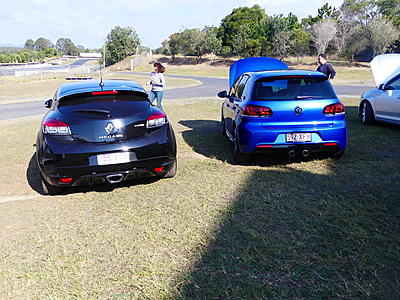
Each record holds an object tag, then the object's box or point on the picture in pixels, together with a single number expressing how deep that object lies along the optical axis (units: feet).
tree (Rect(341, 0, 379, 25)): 204.54
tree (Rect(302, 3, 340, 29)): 211.00
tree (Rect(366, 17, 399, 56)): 153.89
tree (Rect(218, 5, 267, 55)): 208.65
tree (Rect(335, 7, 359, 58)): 172.06
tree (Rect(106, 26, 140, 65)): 276.21
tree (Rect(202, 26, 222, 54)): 225.35
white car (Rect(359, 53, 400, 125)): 28.14
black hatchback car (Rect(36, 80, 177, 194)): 14.87
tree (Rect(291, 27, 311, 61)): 183.32
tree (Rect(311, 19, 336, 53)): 168.45
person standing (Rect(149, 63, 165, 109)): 35.27
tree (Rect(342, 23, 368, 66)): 165.59
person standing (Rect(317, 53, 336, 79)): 30.68
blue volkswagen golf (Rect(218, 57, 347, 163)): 18.13
